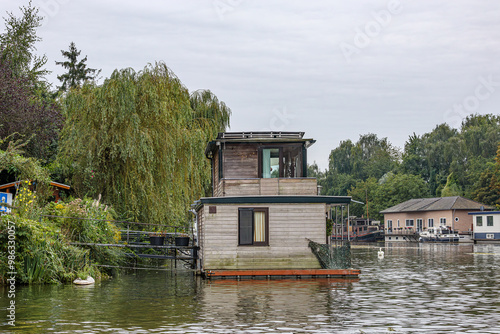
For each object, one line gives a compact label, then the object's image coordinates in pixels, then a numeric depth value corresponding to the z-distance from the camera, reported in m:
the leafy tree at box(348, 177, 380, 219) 118.85
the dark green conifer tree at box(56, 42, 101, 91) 70.50
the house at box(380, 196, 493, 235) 91.50
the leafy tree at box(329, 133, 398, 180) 141.25
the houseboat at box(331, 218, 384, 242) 100.94
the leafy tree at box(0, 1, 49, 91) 46.78
